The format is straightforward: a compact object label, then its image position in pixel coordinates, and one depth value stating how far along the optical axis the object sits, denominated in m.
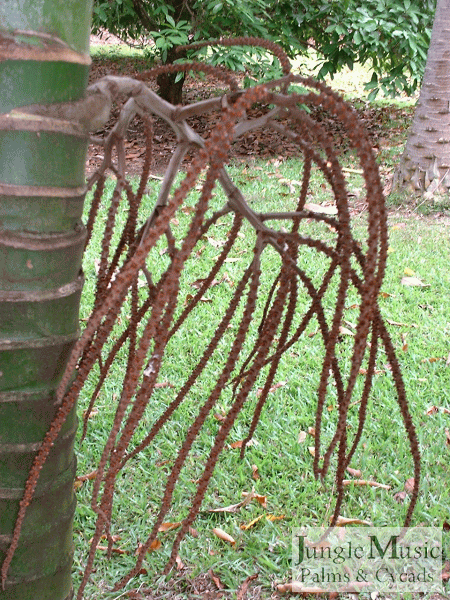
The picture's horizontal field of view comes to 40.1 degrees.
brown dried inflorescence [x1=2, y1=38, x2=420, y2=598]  0.64
